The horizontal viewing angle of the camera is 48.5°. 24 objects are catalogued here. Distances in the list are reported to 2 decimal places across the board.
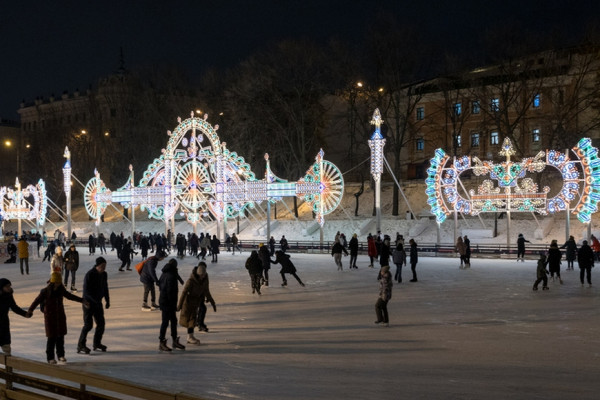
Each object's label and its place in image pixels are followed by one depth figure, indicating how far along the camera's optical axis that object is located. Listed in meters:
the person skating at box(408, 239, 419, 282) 20.88
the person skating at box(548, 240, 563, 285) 19.02
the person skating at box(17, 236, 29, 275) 25.75
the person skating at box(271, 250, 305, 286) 19.03
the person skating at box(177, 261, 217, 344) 11.01
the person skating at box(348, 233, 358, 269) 25.64
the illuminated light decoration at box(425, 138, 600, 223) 28.75
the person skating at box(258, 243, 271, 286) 19.33
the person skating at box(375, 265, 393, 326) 12.66
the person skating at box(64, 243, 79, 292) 19.53
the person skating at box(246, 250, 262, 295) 17.67
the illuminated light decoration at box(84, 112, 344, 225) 36.16
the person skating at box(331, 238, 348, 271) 24.81
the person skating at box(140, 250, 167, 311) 14.70
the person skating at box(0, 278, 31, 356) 9.01
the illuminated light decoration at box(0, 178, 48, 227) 49.19
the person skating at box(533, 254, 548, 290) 17.92
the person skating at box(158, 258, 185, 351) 10.63
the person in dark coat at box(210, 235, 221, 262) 30.05
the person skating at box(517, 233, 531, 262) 28.38
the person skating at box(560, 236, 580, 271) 22.97
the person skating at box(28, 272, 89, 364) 9.52
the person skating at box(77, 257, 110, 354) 10.59
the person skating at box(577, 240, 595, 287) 18.78
